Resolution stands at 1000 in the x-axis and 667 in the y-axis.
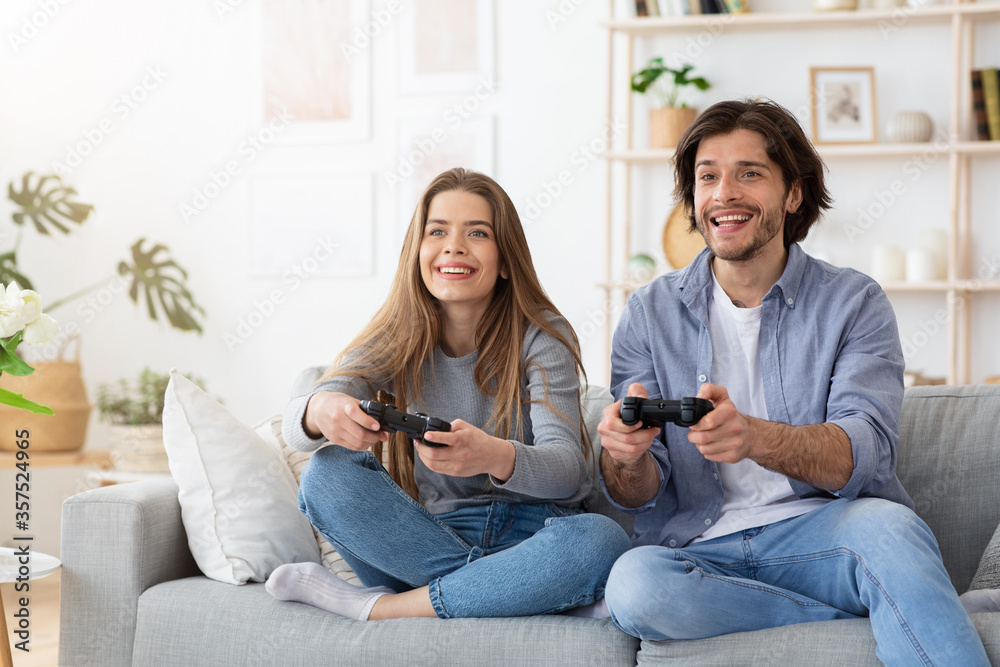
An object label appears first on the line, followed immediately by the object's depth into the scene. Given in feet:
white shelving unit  9.84
